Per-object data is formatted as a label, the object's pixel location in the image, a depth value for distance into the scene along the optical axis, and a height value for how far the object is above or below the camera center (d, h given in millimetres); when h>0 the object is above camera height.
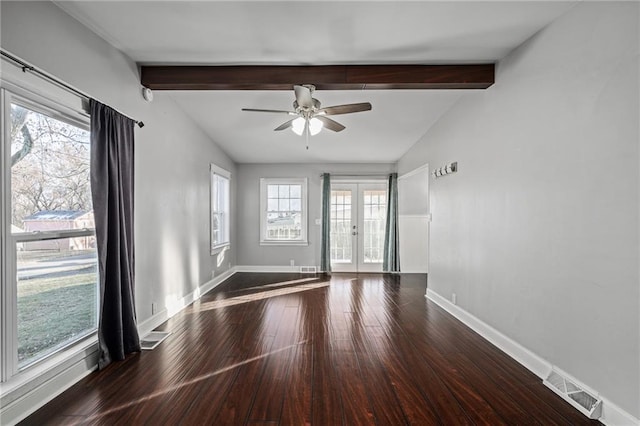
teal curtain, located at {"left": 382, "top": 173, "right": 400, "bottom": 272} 6633 -456
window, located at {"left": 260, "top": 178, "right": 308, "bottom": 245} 6887 +31
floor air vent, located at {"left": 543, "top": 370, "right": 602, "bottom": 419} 1823 -1179
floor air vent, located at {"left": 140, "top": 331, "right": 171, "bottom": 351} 2771 -1228
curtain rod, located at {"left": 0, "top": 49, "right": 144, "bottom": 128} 1719 +869
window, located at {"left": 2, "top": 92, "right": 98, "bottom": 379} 1808 -170
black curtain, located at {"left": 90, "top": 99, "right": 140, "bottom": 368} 2337 -133
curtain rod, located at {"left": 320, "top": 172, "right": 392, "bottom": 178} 6756 +842
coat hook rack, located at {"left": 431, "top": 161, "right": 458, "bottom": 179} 3725 +565
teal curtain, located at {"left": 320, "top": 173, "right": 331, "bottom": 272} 6676 -254
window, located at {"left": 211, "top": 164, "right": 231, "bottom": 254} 5234 +77
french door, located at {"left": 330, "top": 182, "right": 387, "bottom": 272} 6832 -254
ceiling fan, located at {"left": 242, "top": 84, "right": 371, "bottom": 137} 2830 +1010
